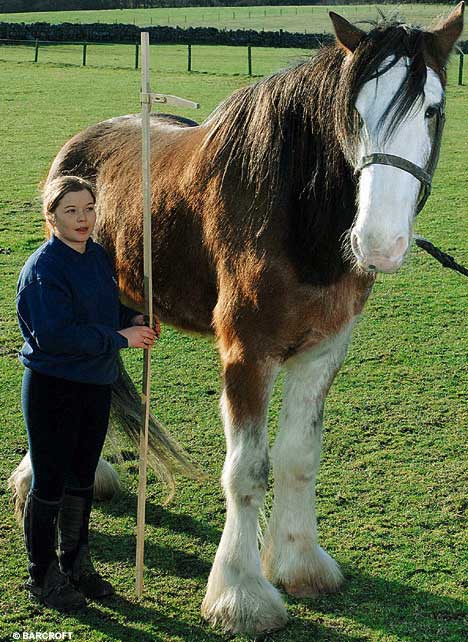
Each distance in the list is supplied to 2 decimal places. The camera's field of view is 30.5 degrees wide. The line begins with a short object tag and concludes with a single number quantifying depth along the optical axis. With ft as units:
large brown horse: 8.35
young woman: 9.78
